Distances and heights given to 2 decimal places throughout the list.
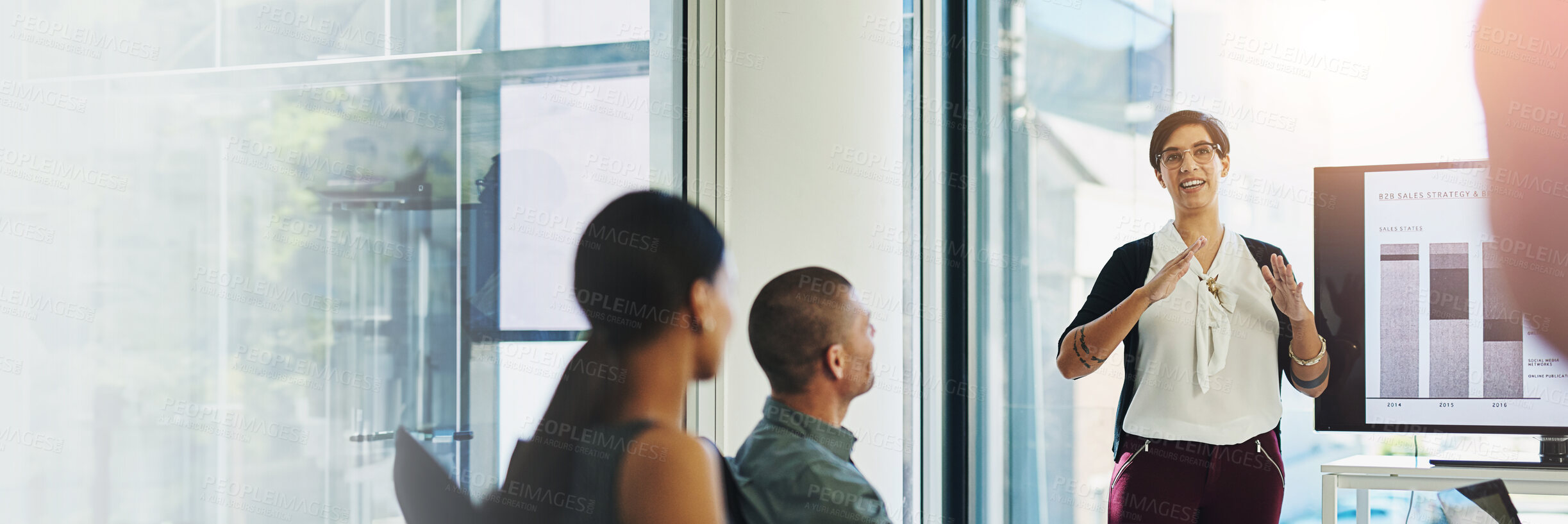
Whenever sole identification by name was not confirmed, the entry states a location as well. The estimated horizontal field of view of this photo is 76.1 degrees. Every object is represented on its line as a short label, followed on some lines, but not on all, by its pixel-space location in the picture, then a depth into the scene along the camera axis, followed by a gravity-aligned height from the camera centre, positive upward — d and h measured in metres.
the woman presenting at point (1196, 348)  2.64 -0.26
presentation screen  2.75 -0.14
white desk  2.60 -0.58
